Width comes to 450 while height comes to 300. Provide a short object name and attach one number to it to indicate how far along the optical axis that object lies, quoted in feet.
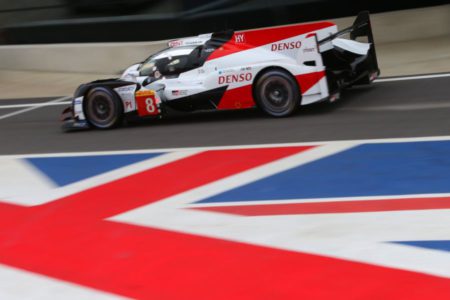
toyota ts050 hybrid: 63.51
